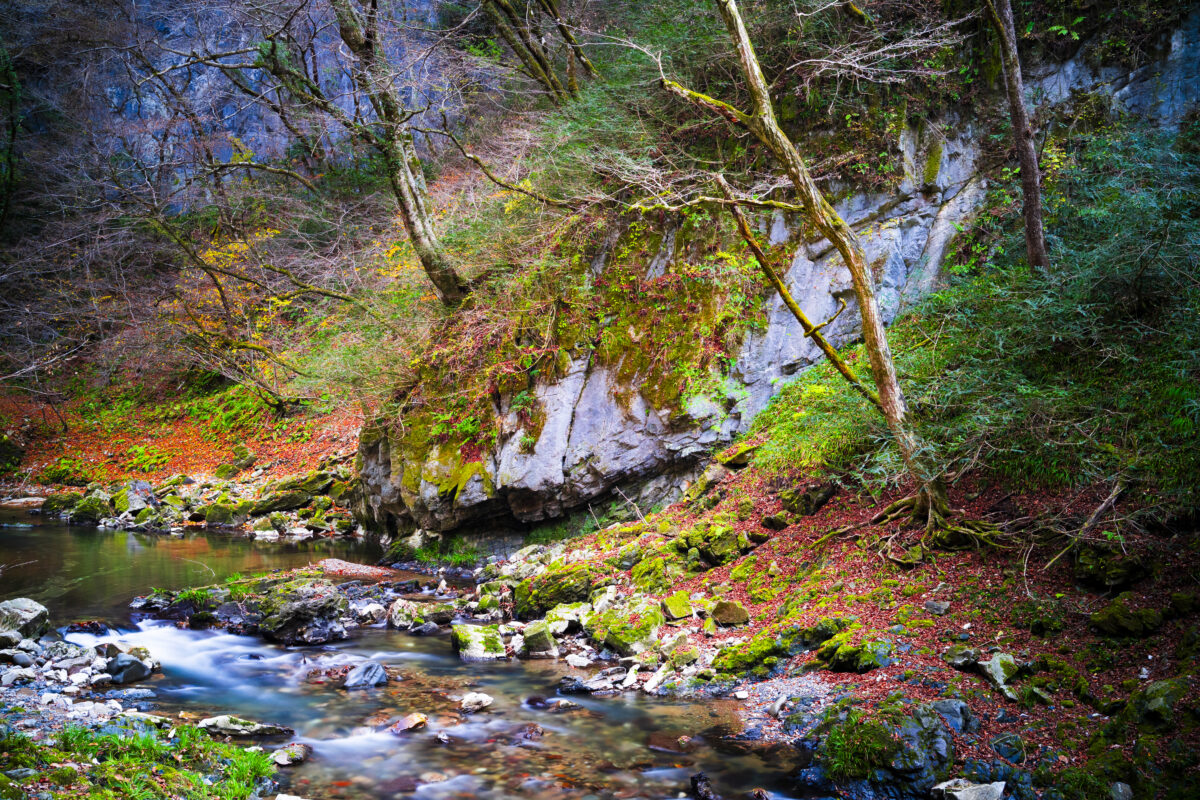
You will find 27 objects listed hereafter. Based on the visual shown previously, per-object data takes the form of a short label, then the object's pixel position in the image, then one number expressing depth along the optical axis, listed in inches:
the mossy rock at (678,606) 249.1
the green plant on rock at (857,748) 149.6
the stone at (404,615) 314.0
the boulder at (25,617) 255.4
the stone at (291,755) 175.9
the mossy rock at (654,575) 276.1
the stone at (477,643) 266.5
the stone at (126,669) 237.3
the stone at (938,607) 191.6
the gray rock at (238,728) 191.9
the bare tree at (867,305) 212.1
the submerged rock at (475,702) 213.8
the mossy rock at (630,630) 243.6
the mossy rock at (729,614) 237.1
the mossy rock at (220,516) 587.5
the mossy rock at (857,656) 183.6
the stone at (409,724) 199.3
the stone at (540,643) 262.4
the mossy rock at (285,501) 593.0
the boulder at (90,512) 584.1
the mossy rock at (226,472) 677.9
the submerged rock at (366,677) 238.8
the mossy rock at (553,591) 294.2
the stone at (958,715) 152.2
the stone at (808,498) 269.1
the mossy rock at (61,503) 614.5
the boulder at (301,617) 296.5
